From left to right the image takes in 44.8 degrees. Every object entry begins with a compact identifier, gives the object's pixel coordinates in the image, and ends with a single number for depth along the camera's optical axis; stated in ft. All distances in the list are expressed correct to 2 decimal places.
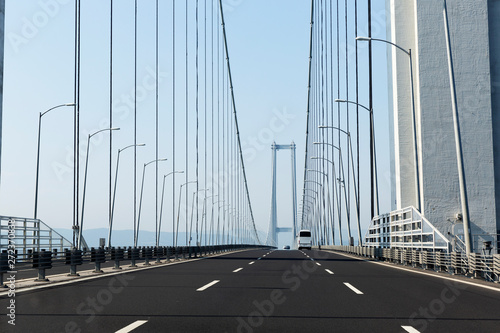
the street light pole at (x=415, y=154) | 82.99
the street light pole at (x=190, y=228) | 207.62
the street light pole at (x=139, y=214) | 147.23
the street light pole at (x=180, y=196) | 214.77
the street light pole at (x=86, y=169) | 126.15
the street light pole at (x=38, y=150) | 116.06
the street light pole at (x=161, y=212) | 175.36
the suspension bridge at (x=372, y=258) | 26.45
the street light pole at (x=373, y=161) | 114.32
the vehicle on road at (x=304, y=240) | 266.42
